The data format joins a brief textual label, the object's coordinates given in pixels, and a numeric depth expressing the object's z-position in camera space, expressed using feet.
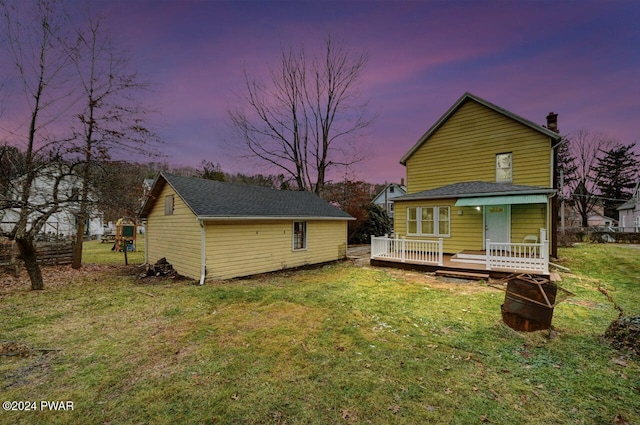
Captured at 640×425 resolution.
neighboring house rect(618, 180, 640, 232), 92.32
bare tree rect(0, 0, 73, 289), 26.04
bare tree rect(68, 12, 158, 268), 36.37
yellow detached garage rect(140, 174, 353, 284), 31.12
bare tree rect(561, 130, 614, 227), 110.22
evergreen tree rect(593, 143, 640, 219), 114.11
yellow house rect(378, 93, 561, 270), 35.12
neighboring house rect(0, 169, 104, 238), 26.55
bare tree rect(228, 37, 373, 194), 73.10
